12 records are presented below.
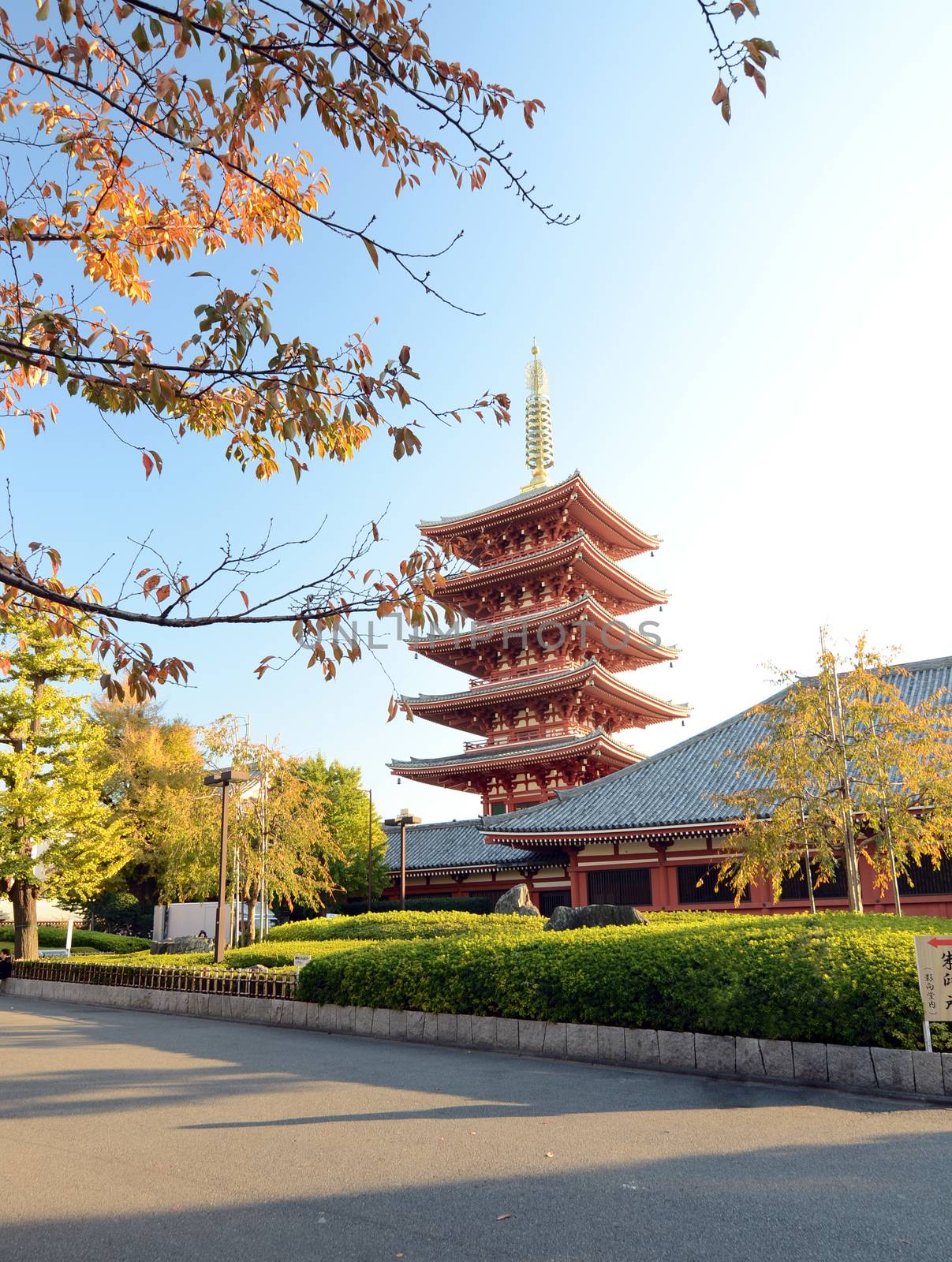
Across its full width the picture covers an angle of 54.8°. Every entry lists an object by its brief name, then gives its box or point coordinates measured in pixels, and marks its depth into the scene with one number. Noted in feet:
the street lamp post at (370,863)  98.25
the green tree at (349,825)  110.93
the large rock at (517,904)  74.02
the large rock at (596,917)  51.65
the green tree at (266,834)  85.25
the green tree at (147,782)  112.37
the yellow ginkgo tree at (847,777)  48.88
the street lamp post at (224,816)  58.29
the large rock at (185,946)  75.36
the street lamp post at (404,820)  83.56
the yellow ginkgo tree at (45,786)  73.41
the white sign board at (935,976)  25.11
